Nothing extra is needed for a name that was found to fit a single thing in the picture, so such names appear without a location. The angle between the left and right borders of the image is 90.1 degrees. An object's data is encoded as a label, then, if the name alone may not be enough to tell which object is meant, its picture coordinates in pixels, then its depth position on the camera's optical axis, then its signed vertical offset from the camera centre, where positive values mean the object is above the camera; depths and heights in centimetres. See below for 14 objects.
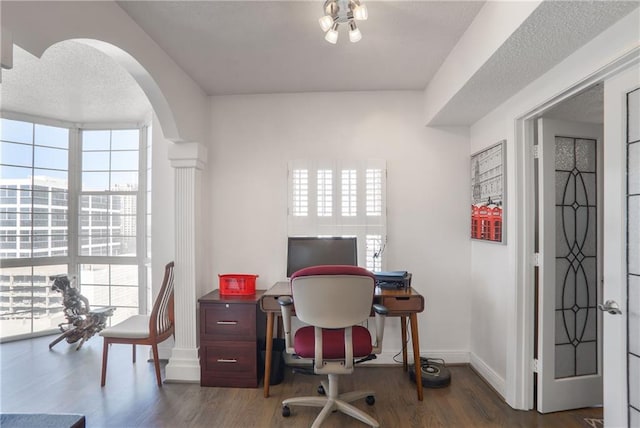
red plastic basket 289 -63
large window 379 -4
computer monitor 285 -32
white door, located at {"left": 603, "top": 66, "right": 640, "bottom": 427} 150 -14
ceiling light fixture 175 +114
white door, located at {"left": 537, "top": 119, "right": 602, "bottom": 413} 224 -35
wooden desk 250 -73
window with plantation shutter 311 +14
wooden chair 268 -98
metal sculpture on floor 354 -115
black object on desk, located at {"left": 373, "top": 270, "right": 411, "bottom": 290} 269 -54
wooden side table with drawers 265 -106
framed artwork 249 +20
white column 286 -34
